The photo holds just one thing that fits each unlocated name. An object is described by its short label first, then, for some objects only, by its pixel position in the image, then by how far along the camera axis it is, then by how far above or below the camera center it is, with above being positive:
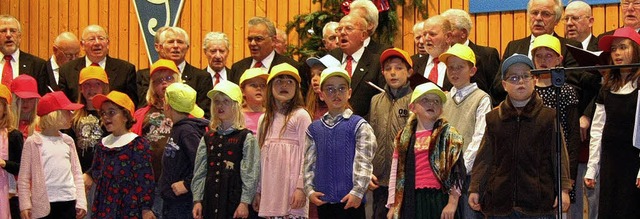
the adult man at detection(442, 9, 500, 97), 7.00 +0.45
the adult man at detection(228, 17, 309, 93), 8.12 +0.51
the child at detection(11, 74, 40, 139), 7.37 +0.10
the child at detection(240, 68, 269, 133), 7.08 +0.17
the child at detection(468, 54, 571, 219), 5.56 -0.23
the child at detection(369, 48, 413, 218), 6.49 +0.01
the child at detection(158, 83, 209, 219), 6.73 -0.32
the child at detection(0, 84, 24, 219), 6.88 -0.22
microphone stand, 4.82 +0.17
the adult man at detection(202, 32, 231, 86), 8.61 +0.51
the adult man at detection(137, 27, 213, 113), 8.11 +0.40
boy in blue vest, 6.09 -0.25
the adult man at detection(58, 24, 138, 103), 8.41 +0.41
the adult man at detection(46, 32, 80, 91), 9.41 +0.60
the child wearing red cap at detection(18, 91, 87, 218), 6.86 -0.36
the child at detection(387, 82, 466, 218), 5.76 -0.28
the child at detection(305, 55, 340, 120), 7.00 +0.21
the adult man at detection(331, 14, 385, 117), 7.23 +0.39
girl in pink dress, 6.45 -0.20
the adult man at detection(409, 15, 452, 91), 7.19 +0.49
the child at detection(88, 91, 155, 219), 6.74 -0.39
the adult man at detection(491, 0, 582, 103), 7.13 +0.65
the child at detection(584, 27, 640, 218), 5.89 -0.12
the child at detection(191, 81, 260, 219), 6.49 -0.35
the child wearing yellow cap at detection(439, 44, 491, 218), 6.02 +0.06
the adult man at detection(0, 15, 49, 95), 8.61 +0.49
